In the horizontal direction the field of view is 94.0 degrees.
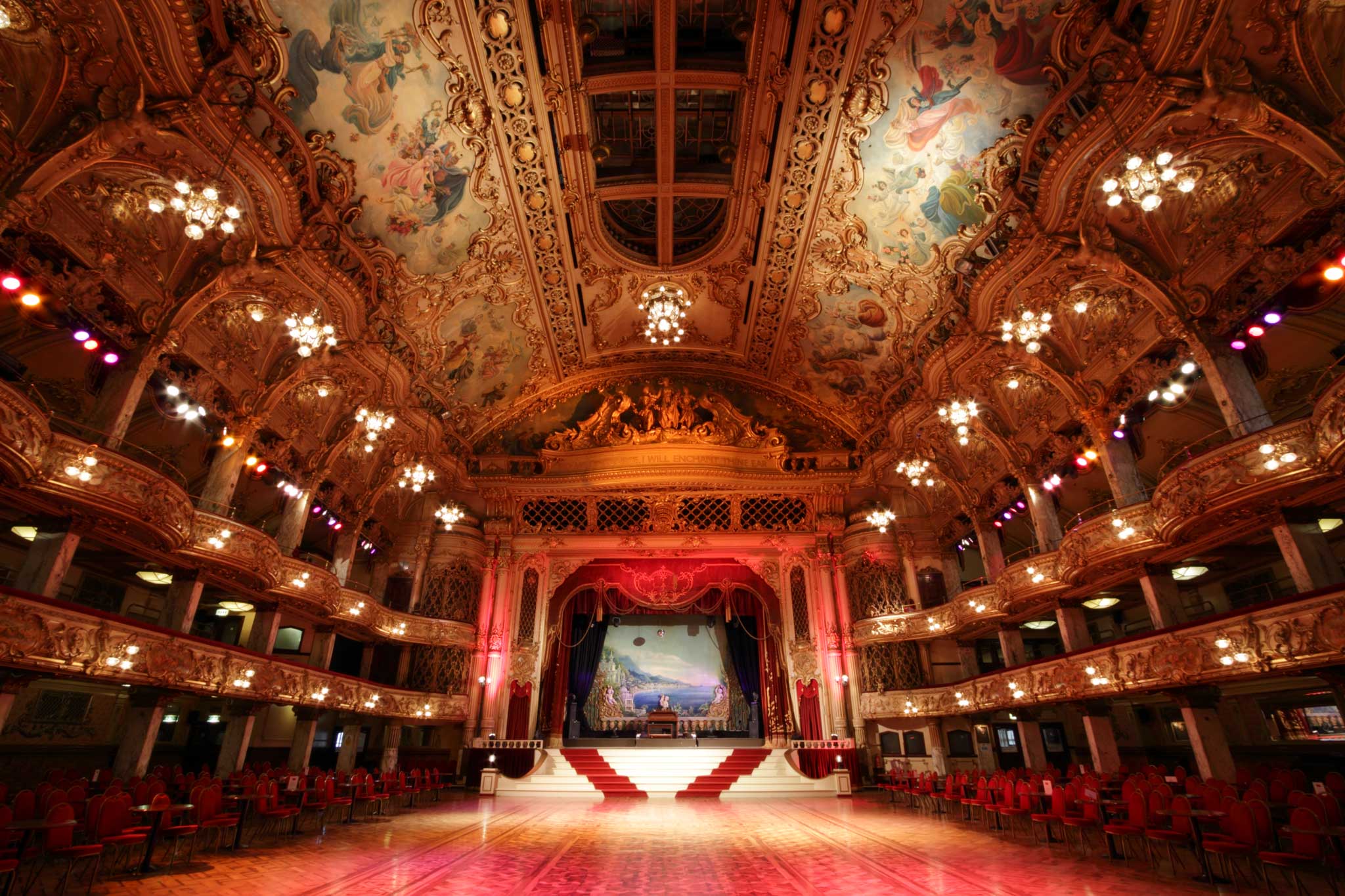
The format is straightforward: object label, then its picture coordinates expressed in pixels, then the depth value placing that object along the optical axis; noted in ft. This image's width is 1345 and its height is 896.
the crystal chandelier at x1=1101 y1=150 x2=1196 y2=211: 24.09
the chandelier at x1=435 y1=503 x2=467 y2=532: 48.75
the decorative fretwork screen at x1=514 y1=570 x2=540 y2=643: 65.05
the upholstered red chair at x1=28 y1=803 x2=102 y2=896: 19.67
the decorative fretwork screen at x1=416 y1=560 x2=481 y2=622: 63.93
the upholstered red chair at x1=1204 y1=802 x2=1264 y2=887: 20.77
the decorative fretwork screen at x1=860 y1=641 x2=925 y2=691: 60.90
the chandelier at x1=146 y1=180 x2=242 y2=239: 23.41
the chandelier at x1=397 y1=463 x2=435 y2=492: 43.21
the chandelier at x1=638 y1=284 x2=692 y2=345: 46.98
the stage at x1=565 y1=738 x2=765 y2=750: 65.31
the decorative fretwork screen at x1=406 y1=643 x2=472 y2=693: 61.31
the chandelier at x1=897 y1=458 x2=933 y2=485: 45.62
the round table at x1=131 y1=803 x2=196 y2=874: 22.62
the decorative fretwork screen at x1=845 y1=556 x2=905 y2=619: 63.87
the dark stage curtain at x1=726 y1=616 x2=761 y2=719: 72.08
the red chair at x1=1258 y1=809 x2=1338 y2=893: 19.08
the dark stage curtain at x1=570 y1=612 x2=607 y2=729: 73.00
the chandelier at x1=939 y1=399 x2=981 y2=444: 38.52
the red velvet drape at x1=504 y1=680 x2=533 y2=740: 60.29
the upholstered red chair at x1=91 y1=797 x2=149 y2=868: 21.47
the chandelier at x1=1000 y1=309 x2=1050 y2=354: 32.94
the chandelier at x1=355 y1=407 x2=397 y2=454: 36.86
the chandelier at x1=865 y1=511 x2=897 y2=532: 49.49
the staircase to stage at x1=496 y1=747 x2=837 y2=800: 54.39
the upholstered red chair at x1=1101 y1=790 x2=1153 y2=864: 24.26
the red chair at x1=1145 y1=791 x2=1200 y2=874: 22.80
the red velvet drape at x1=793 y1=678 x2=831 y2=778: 57.06
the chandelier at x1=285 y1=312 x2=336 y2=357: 30.71
